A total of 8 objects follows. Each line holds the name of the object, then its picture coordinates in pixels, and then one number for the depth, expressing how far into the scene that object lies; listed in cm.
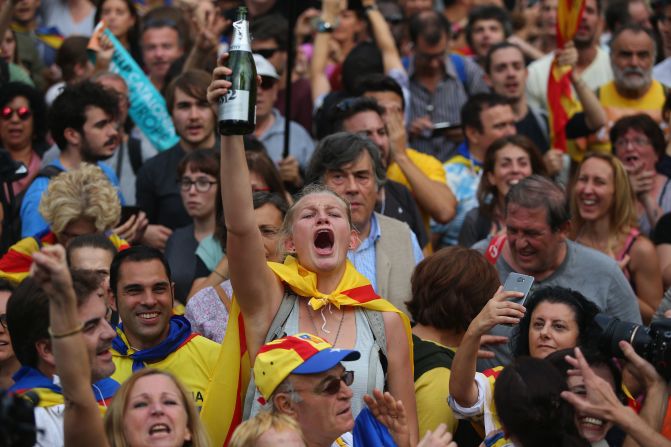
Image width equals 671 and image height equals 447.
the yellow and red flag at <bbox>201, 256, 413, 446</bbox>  1039
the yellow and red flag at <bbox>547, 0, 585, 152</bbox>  1877
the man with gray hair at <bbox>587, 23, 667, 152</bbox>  1908
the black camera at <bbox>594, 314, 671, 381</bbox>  1023
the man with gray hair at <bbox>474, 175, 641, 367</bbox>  1331
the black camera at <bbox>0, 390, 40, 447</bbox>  704
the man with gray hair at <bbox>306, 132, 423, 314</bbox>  1327
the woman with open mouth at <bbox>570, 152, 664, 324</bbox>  1487
